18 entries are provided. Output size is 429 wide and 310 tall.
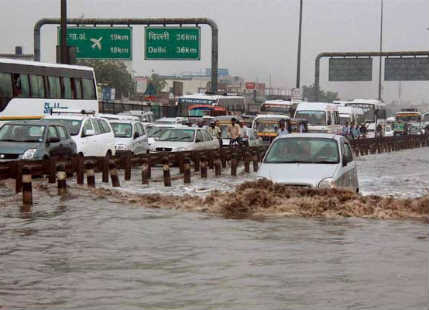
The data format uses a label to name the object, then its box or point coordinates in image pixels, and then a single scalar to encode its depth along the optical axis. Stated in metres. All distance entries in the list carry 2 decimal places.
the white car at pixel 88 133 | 30.59
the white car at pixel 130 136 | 35.25
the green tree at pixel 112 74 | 133.38
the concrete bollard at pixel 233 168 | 33.38
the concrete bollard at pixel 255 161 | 36.72
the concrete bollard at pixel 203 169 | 31.05
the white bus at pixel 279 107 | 66.06
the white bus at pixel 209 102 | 71.62
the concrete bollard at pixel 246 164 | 35.78
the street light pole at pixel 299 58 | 69.88
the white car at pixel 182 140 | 35.50
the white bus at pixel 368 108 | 94.38
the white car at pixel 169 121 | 54.80
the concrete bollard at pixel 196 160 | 32.31
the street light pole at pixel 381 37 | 104.31
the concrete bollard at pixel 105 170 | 26.00
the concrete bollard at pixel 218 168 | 32.50
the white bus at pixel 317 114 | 56.91
